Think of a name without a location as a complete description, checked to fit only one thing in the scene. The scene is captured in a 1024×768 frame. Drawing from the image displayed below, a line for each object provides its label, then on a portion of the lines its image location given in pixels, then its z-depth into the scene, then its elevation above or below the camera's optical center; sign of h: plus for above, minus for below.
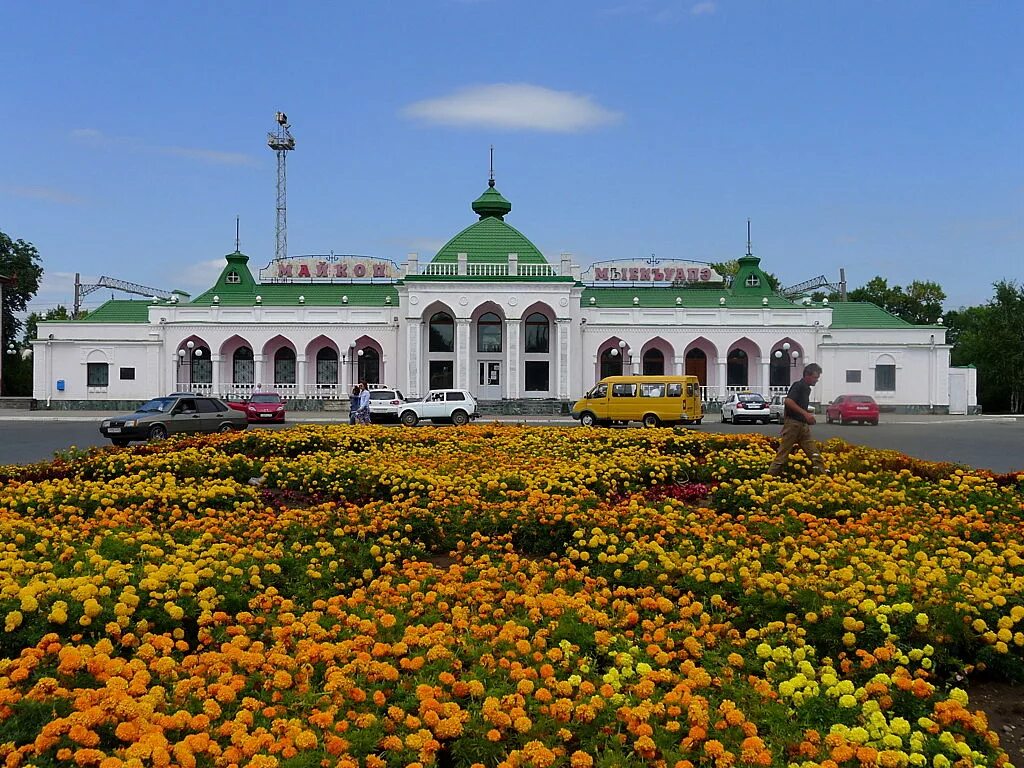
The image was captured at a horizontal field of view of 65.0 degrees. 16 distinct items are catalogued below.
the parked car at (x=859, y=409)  31.72 -0.99
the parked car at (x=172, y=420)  19.27 -0.89
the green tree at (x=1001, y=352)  51.22 +2.12
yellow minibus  26.06 -0.57
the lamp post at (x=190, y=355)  41.62 +1.55
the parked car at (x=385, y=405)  29.27 -0.75
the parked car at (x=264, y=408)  29.78 -0.87
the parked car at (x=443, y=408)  29.03 -0.85
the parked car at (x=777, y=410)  33.37 -1.08
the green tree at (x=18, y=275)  54.50 +7.80
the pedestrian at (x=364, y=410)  22.55 -0.73
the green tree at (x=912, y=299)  66.12 +7.08
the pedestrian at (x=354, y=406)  23.41 -0.63
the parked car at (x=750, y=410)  32.03 -1.03
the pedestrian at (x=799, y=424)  10.66 -0.55
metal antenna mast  54.78 +16.31
